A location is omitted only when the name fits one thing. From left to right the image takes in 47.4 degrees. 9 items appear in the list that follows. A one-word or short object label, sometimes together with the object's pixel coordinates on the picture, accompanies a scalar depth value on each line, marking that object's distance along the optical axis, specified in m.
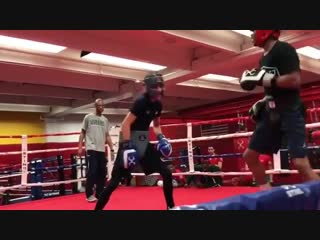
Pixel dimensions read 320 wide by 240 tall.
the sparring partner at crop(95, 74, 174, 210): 2.73
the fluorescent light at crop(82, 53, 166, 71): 7.22
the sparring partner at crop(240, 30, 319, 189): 2.20
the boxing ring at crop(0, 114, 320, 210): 1.36
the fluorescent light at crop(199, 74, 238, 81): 9.69
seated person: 6.10
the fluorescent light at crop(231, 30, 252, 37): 6.42
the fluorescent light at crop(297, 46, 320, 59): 7.62
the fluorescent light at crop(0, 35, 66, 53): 5.95
